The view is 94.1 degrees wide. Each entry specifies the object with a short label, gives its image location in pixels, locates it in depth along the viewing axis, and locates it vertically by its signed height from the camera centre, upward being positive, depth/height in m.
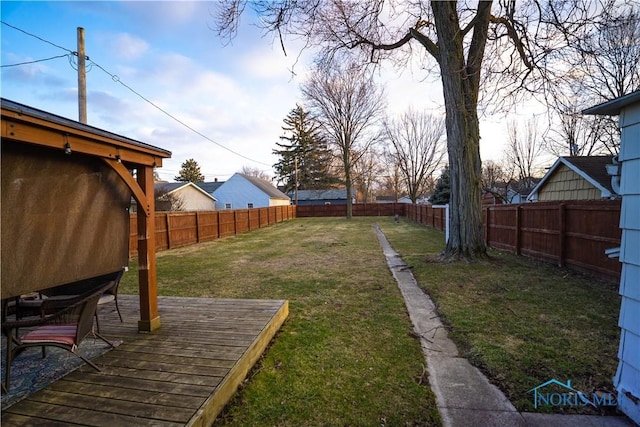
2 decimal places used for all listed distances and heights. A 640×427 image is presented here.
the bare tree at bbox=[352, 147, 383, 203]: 29.03 +4.05
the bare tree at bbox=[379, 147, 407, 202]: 32.57 +3.83
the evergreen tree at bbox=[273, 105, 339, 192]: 39.00 +7.85
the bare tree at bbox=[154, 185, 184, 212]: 19.83 +0.76
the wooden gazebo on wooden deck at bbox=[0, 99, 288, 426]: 1.93 -0.49
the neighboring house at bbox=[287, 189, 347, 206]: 45.41 +1.69
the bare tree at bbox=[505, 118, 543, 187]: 21.81 +4.18
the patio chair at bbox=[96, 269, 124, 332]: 3.31 -0.95
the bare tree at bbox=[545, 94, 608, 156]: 13.76 +3.62
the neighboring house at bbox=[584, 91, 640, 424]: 2.01 -0.39
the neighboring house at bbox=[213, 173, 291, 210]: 32.50 +1.71
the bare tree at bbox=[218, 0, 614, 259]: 6.22 +3.81
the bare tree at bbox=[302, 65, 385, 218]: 25.38 +8.55
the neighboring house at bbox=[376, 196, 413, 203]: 65.44 +1.65
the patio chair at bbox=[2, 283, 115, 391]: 2.06 -0.90
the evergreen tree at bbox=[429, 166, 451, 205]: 23.31 +1.07
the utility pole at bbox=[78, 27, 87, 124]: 7.26 +3.37
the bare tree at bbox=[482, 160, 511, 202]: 28.05 +2.77
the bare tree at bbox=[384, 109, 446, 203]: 31.17 +6.59
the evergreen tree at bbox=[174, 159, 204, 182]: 42.13 +5.52
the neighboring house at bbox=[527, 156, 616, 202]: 9.12 +0.75
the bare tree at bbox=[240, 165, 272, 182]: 57.59 +7.38
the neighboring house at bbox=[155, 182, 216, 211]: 21.00 +1.20
